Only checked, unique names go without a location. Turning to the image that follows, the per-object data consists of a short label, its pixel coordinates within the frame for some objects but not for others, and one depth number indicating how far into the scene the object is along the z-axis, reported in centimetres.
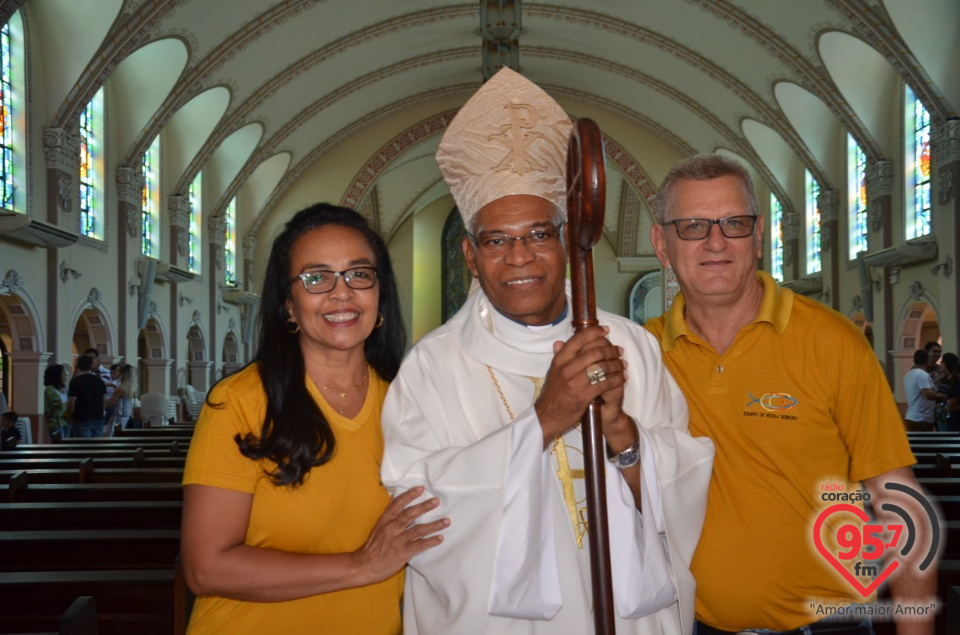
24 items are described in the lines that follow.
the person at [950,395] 820
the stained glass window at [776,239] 1734
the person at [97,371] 914
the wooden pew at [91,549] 326
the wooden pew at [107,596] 262
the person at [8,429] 854
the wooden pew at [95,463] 606
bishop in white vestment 176
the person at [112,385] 1038
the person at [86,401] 870
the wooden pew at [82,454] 671
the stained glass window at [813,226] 1581
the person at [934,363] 942
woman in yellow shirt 183
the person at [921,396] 894
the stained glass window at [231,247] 1784
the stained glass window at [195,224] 1609
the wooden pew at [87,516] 388
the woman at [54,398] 864
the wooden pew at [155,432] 939
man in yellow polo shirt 193
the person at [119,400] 1018
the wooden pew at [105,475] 546
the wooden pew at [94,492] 457
